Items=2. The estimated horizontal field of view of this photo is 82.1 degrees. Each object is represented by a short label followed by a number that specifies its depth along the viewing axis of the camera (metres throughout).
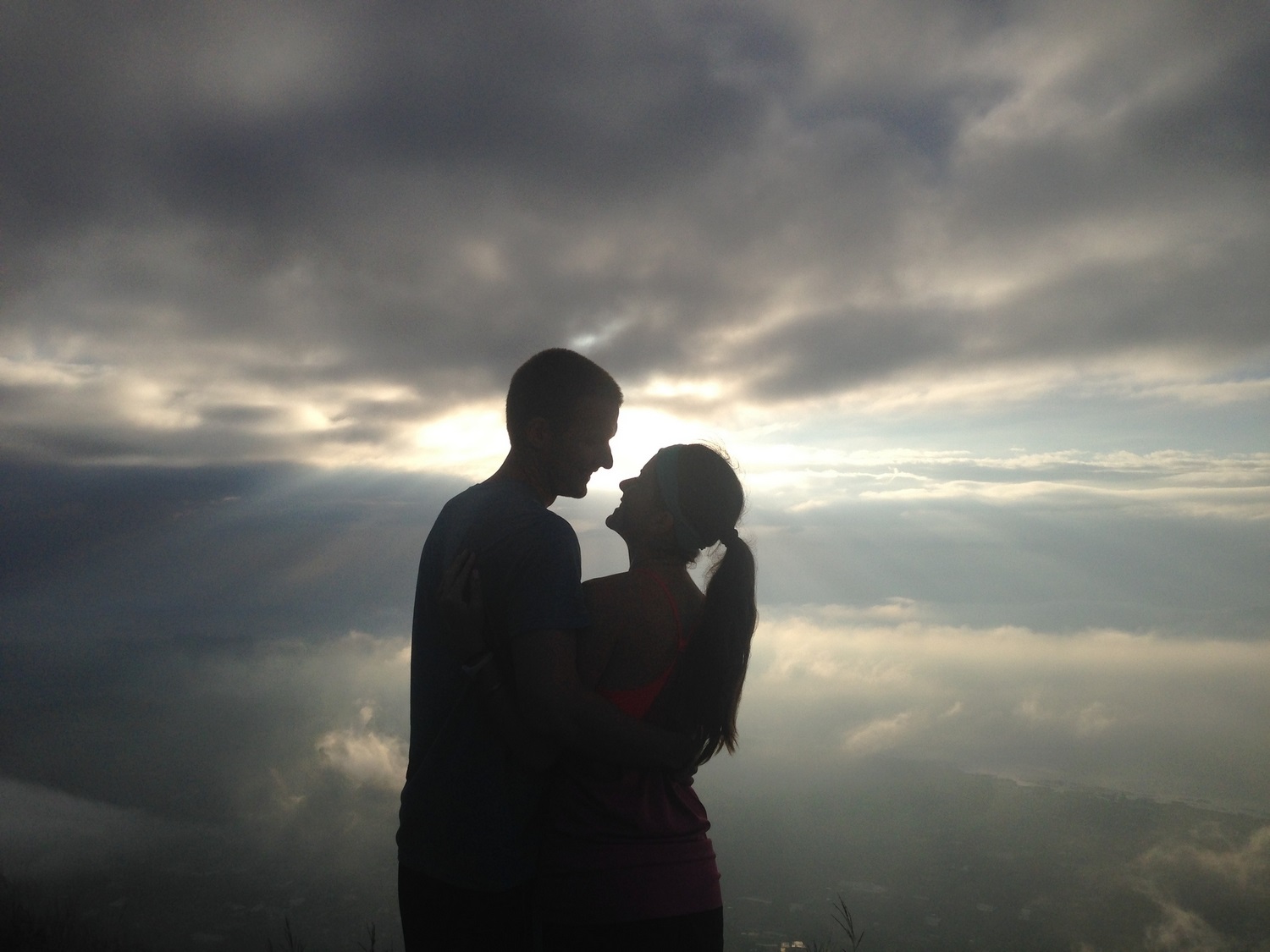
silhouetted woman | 2.82
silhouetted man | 2.85
